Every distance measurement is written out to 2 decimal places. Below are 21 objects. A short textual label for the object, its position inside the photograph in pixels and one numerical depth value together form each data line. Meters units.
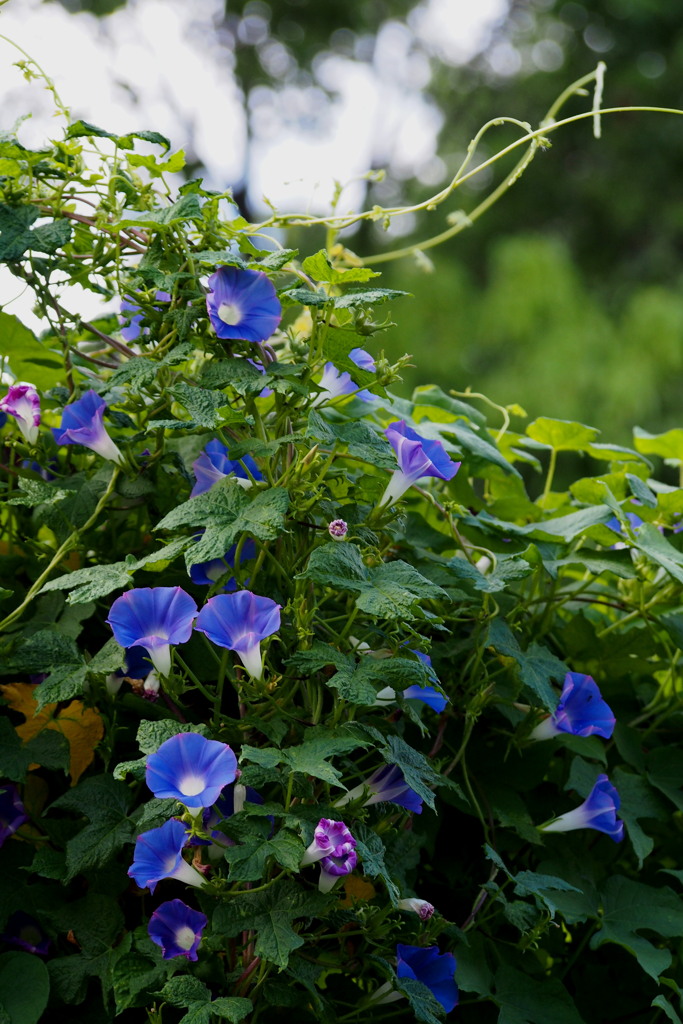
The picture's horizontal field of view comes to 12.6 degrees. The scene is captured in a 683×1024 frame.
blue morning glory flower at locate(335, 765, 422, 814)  2.16
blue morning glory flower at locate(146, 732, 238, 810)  2.06
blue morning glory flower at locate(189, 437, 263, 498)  2.23
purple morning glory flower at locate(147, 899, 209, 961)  2.11
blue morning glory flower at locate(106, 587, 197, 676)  2.13
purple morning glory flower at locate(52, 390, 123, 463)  2.26
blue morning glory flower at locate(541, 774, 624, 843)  2.32
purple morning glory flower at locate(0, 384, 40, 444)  2.28
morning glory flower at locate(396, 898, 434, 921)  2.18
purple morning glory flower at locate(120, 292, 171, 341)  2.31
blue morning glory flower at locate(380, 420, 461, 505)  2.20
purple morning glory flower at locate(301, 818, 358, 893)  2.07
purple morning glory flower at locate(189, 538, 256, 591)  2.19
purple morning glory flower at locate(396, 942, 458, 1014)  2.19
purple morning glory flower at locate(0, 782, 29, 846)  2.23
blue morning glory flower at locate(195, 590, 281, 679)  2.10
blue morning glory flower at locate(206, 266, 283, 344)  2.20
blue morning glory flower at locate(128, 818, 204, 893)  2.08
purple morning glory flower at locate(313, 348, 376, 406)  2.32
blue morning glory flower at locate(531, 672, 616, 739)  2.32
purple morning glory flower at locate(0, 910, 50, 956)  2.23
